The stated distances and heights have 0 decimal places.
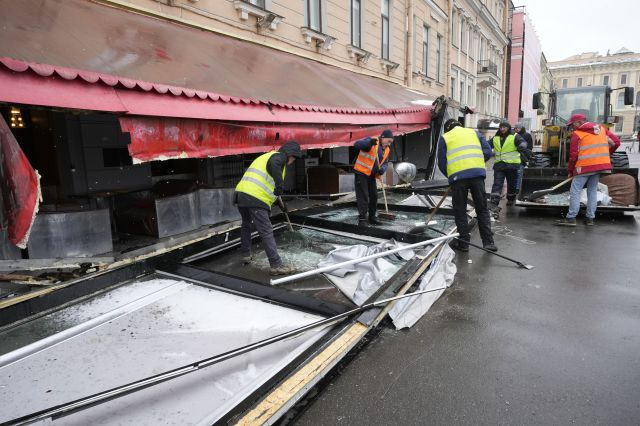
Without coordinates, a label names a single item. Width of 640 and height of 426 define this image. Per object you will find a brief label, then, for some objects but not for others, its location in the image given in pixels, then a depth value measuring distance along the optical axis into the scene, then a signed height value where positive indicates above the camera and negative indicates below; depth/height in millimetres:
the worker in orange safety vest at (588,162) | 5602 -72
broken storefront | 2115 -785
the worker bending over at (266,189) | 3957 -226
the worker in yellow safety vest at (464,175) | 4684 -173
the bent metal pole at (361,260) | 2671 -815
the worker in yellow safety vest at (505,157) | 7043 +50
